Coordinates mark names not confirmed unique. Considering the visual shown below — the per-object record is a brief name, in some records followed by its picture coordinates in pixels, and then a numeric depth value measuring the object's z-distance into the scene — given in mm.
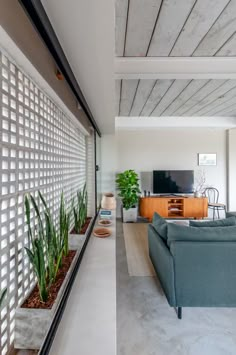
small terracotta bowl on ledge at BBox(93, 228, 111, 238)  2311
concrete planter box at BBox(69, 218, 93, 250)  1793
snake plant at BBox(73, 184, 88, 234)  2023
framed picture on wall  5652
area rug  2768
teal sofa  1860
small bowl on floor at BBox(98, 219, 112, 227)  2705
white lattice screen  856
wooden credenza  5172
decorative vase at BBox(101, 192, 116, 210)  3227
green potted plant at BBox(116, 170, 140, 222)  5047
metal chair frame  5652
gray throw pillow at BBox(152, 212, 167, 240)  2230
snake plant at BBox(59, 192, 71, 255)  1396
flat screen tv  5383
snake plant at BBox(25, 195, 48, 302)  943
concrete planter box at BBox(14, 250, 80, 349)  874
